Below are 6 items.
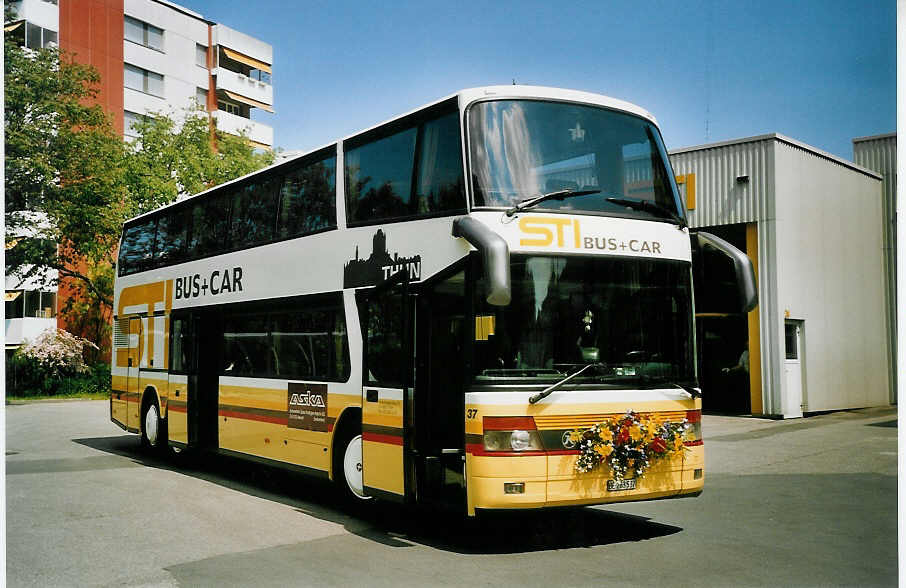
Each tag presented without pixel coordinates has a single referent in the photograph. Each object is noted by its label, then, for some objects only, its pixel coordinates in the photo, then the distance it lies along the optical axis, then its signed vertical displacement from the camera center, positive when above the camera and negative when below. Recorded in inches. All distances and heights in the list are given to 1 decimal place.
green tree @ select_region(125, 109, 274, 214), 1299.2 +277.4
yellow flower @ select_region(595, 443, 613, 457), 291.9 -36.1
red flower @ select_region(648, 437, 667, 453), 299.6 -36.0
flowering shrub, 669.6 -22.8
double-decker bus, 289.9 +9.5
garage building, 800.3 +39.1
